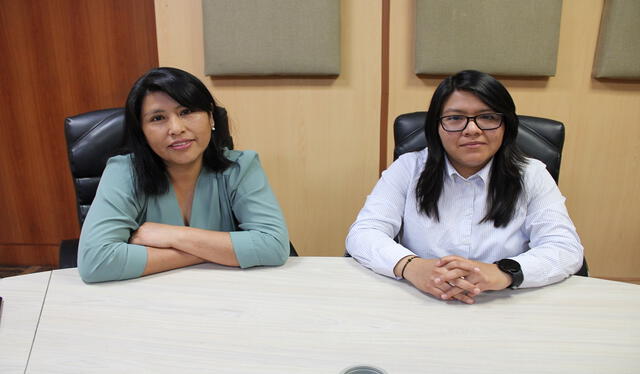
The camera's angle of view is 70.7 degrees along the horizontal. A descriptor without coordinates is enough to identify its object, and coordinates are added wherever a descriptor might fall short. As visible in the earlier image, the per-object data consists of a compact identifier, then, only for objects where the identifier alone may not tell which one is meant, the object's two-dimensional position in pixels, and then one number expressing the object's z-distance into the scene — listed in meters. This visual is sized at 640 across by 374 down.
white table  0.80
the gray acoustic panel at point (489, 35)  2.04
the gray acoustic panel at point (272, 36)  2.10
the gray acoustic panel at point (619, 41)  2.02
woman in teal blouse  1.15
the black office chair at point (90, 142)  1.57
